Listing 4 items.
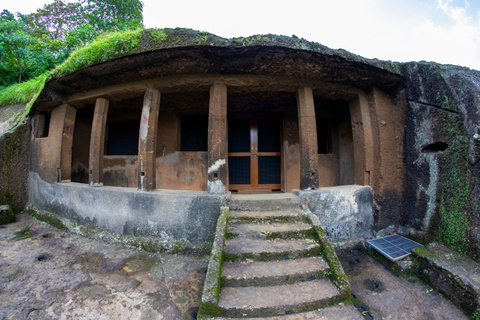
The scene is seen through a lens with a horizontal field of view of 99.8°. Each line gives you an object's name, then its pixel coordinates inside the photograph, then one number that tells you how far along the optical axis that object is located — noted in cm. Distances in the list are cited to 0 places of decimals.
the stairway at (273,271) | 195
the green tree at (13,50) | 697
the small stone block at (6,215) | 474
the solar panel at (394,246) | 316
